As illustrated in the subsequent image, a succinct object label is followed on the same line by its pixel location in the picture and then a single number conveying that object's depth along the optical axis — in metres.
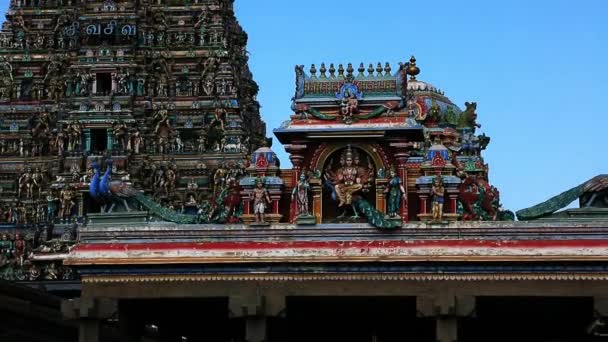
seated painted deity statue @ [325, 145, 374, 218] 29.83
